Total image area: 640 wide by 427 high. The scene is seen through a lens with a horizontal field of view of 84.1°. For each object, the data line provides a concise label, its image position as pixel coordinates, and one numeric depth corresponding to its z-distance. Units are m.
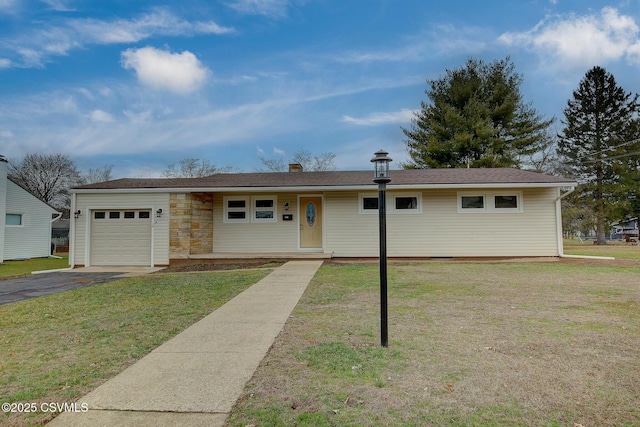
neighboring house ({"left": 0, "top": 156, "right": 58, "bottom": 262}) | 16.21
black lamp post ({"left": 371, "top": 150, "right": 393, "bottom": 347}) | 3.60
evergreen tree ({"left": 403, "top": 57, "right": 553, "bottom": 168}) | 24.12
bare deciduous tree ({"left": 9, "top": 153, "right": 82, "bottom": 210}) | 33.09
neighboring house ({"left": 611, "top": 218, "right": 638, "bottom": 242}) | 59.00
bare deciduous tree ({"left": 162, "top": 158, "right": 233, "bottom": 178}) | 35.62
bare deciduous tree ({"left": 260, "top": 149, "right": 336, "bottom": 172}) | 35.25
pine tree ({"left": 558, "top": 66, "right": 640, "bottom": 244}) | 26.84
